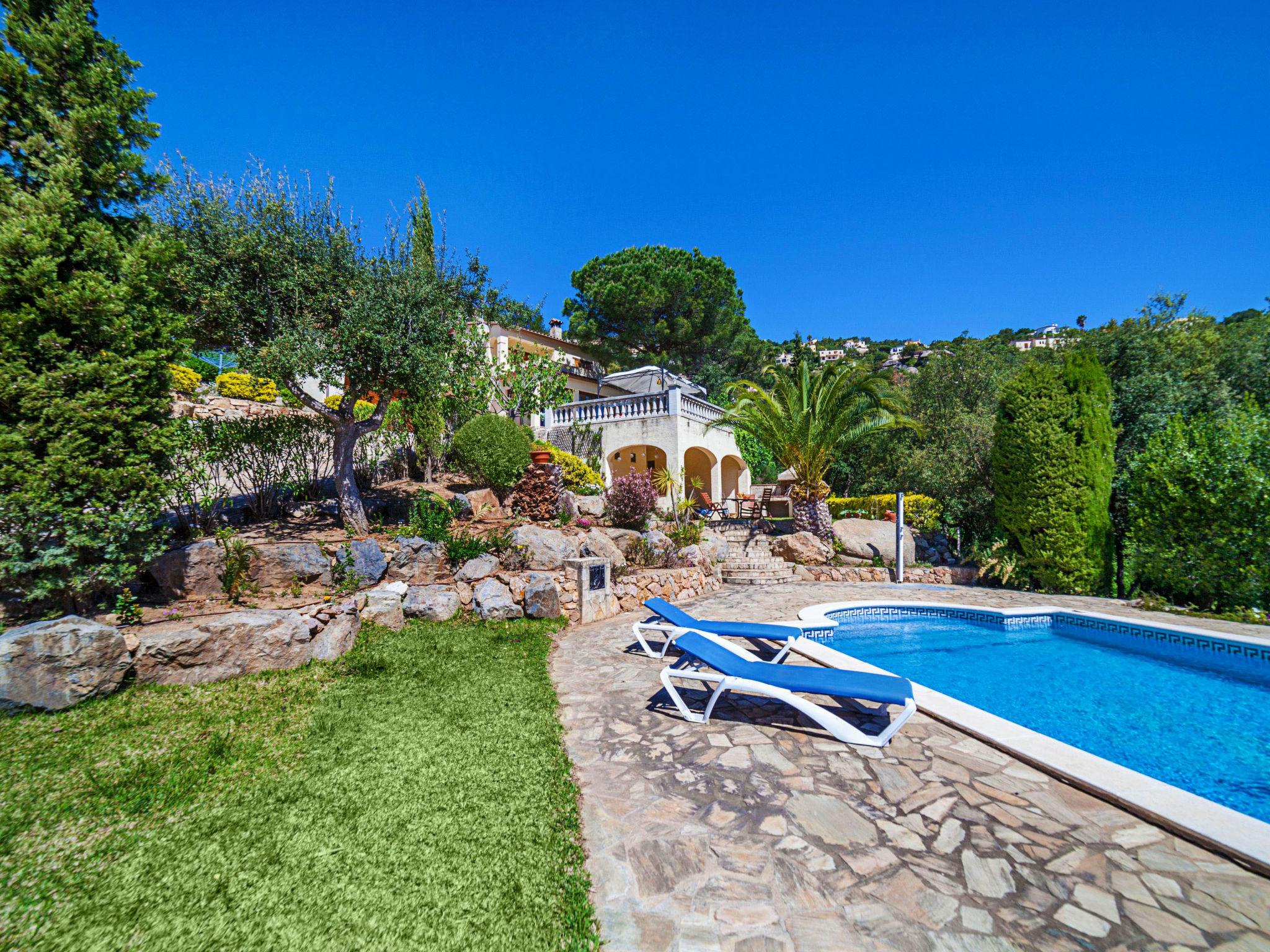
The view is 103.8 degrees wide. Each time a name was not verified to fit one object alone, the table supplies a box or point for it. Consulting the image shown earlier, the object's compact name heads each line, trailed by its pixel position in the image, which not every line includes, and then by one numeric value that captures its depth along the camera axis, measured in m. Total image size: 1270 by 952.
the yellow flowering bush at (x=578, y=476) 15.29
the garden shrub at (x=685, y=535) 12.82
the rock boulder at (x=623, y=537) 11.61
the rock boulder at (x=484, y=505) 11.49
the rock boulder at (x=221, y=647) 5.49
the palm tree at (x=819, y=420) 15.45
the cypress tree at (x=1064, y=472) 11.35
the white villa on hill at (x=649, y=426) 18.55
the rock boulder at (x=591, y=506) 12.96
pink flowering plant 12.13
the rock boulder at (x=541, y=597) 8.78
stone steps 13.44
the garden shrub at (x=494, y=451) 11.95
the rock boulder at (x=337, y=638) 6.48
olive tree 7.94
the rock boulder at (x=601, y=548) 10.32
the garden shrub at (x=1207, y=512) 9.03
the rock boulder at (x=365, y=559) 8.11
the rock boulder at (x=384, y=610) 7.60
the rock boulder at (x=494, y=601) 8.43
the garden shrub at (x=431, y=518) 9.16
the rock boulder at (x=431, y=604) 8.09
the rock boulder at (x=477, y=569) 8.77
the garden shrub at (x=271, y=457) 9.30
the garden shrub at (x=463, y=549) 8.97
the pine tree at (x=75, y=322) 5.36
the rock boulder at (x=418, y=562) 8.62
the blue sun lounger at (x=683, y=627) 6.74
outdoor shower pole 13.26
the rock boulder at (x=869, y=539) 14.88
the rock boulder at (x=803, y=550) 14.83
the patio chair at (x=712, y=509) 18.12
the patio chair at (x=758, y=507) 18.61
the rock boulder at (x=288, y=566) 7.43
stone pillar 9.23
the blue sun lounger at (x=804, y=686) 4.50
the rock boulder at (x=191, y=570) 6.64
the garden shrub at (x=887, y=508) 15.61
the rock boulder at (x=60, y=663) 4.70
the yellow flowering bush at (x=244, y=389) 20.19
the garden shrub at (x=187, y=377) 14.87
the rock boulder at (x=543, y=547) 9.58
